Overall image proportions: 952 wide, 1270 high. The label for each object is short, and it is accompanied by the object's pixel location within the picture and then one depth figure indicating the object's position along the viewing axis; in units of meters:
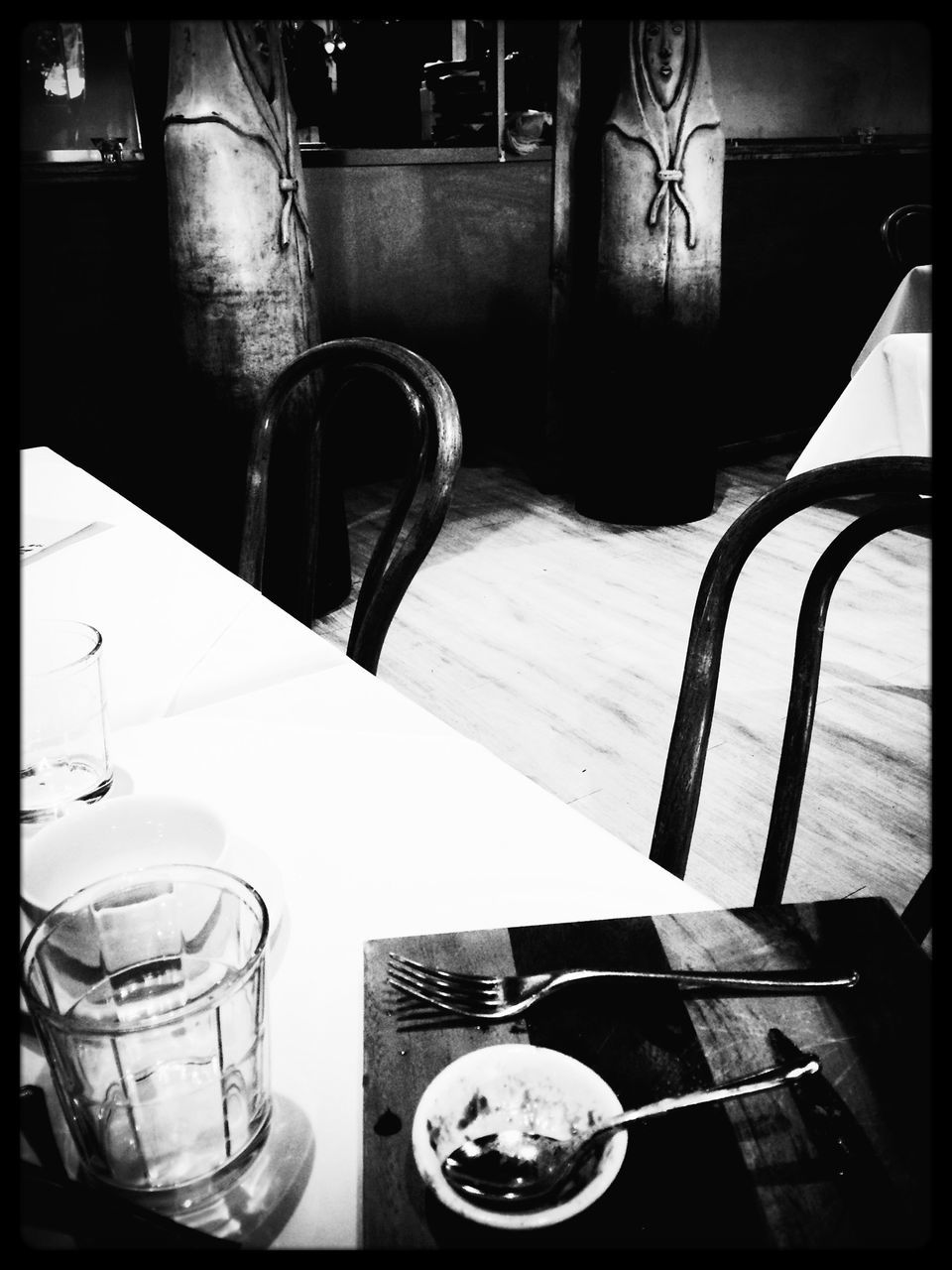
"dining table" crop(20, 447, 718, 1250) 0.46
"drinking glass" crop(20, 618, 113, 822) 0.69
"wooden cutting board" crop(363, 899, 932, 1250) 0.40
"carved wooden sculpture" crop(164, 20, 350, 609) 2.38
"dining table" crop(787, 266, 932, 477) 2.51
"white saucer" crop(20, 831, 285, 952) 0.57
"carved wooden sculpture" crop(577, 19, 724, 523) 3.12
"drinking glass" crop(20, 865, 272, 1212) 0.41
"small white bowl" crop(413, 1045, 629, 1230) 0.42
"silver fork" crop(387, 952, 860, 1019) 0.51
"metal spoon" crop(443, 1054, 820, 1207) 0.40
